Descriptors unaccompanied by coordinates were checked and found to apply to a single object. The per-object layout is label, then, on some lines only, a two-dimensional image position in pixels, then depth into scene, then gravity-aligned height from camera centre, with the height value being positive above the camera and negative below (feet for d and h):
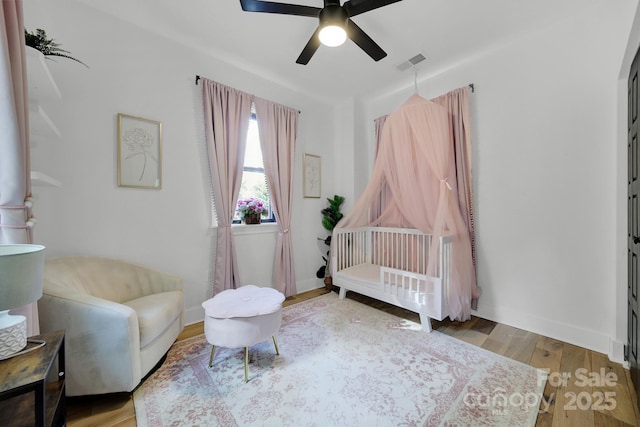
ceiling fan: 5.25 +4.33
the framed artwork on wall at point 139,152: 7.32 +1.83
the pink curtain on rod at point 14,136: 3.59 +1.17
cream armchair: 4.79 -2.49
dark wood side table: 2.77 -1.95
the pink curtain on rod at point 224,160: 8.74 +1.84
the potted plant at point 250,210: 9.96 +0.03
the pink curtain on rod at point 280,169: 10.21 +1.76
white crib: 7.57 -2.28
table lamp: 3.03 -0.98
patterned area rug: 4.69 -3.90
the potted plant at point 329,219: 12.26 -0.46
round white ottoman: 5.55 -2.55
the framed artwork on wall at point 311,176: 11.77 +1.68
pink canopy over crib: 7.96 +1.05
